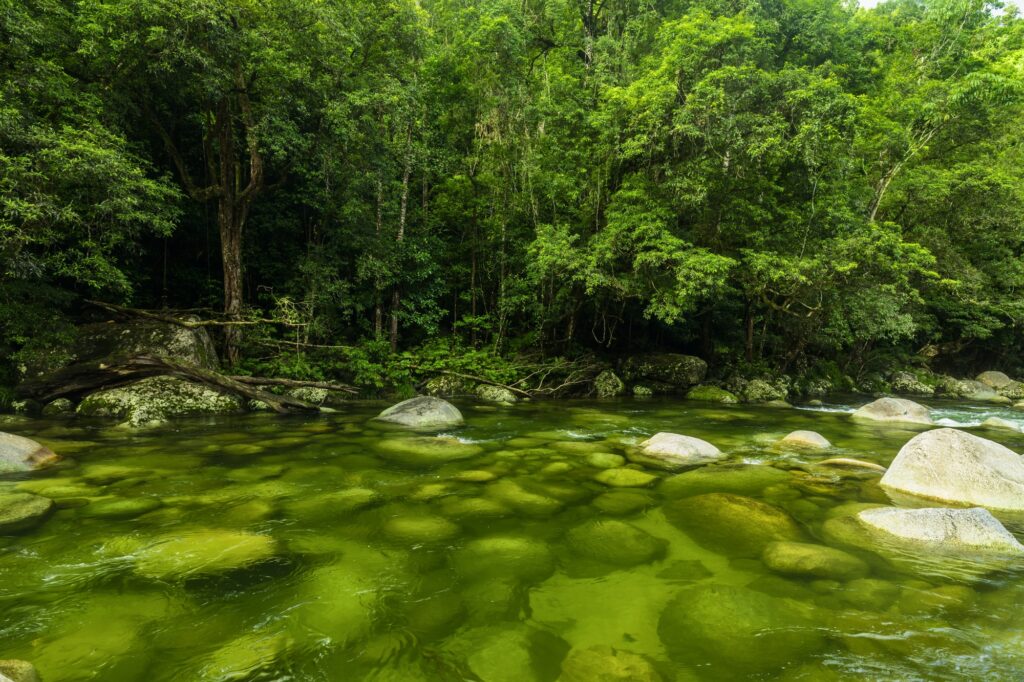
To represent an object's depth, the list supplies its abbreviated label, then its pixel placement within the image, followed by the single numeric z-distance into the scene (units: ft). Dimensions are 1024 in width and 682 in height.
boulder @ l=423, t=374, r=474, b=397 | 42.47
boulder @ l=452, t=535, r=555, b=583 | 10.37
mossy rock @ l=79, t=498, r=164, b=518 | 13.08
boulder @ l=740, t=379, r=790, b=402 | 48.37
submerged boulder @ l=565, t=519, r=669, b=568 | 11.37
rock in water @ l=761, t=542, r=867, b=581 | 10.46
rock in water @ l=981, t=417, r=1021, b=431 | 32.91
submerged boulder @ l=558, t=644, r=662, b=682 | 7.13
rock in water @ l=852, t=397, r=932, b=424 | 34.71
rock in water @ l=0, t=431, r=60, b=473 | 16.29
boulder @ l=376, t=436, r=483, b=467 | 20.26
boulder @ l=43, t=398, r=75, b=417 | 26.73
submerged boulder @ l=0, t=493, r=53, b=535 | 12.05
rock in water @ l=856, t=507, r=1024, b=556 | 11.75
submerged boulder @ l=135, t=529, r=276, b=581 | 10.06
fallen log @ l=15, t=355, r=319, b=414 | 27.68
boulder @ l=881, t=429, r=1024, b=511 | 15.21
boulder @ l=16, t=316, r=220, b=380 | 28.53
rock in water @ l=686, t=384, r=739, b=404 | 46.12
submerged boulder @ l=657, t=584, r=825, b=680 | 7.63
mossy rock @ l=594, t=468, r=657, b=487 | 17.29
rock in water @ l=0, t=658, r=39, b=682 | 6.40
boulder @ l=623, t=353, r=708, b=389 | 51.37
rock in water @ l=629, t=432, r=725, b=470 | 20.42
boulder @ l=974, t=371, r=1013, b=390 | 71.10
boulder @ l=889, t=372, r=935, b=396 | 63.82
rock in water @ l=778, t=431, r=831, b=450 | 24.22
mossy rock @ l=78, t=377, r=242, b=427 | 26.76
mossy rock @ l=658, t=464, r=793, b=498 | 16.61
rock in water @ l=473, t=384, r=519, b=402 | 40.88
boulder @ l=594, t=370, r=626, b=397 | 48.34
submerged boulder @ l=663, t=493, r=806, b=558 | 12.15
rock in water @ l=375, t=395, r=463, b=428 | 27.78
